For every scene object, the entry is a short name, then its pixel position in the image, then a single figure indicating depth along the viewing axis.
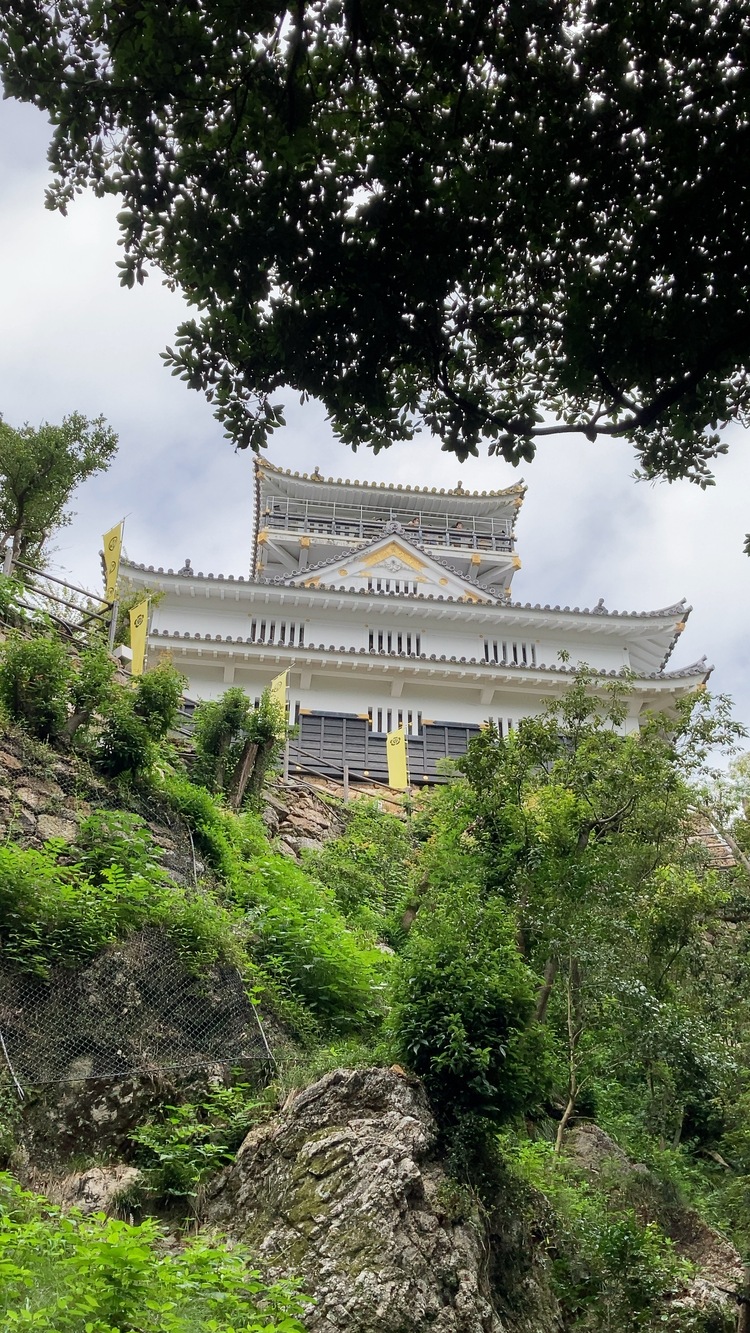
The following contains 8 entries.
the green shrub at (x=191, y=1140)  8.04
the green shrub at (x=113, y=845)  10.93
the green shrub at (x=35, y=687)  12.98
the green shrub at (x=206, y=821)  13.07
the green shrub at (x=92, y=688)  13.38
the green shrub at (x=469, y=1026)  8.15
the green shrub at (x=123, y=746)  13.26
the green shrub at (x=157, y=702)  13.73
